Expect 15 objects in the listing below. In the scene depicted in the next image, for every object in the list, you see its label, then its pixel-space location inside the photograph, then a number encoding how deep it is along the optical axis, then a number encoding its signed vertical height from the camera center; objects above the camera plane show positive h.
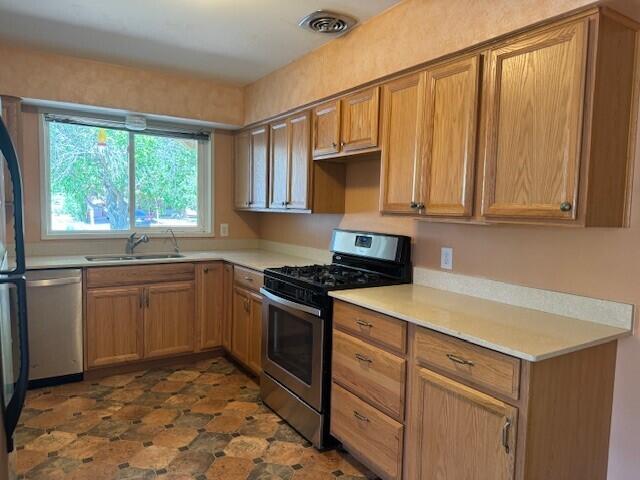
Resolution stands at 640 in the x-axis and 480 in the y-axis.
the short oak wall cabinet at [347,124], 2.53 +0.53
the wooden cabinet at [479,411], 1.48 -0.75
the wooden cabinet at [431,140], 1.96 +0.35
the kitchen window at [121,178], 3.62 +0.24
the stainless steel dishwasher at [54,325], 3.04 -0.85
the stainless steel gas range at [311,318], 2.38 -0.63
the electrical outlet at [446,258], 2.43 -0.25
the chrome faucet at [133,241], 3.86 -0.31
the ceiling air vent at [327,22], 2.44 +1.07
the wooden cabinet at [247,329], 3.18 -0.91
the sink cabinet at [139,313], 3.26 -0.83
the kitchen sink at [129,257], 3.51 -0.44
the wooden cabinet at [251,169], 3.75 +0.36
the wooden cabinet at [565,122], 1.56 +0.35
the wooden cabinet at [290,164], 3.16 +0.34
